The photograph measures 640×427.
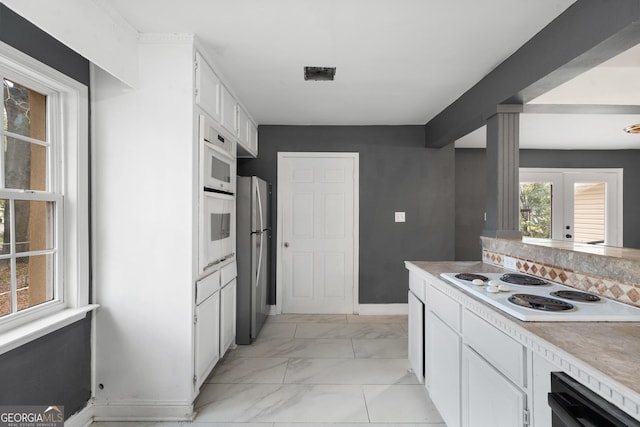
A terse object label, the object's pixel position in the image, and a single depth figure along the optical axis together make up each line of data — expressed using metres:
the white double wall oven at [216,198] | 2.14
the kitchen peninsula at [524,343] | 0.87
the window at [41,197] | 1.51
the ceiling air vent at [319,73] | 2.42
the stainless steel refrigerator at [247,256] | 3.03
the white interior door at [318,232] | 3.99
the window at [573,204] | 5.02
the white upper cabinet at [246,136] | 3.09
